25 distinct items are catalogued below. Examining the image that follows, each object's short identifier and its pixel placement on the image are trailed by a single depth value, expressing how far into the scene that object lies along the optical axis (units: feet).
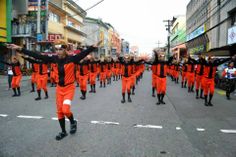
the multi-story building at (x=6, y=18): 78.22
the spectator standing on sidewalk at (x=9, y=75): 48.59
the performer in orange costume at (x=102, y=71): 55.47
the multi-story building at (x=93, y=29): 208.54
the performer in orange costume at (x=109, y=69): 63.18
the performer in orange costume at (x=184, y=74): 54.39
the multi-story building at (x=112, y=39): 278.87
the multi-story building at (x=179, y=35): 204.05
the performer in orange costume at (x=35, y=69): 38.65
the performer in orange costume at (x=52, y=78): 54.73
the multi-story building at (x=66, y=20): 113.91
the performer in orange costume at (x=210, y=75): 32.50
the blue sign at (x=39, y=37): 62.46
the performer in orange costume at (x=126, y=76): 34.71
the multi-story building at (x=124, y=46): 417.28
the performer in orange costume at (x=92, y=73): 45.11
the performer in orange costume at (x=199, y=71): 34.90
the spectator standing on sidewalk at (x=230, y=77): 39.82
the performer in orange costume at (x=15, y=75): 39.22
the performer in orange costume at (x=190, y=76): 47.75
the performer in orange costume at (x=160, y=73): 32.96
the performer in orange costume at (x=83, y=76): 37.51
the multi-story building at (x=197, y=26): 124.67
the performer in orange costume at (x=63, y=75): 18.47
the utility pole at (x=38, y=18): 63.12
